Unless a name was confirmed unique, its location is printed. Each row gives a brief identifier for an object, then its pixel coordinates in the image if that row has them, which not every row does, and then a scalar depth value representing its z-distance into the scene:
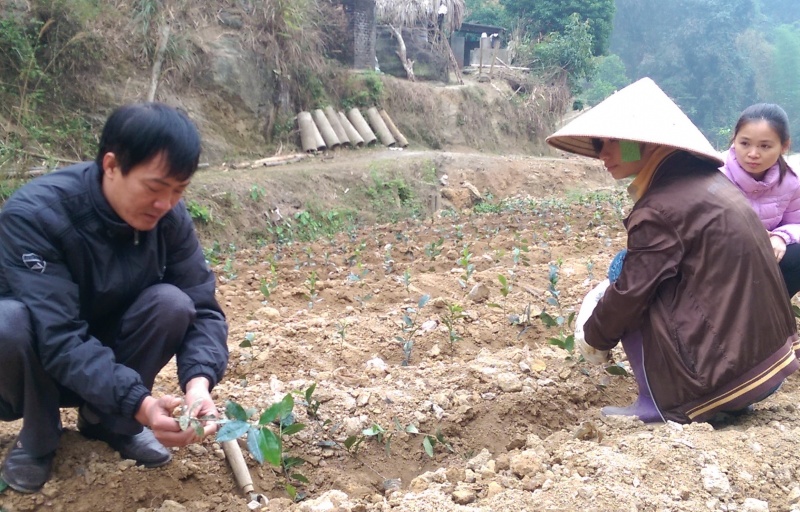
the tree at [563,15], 24.30
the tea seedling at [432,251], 5.81
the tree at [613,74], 40.25
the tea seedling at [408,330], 3.14
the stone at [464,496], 1.88
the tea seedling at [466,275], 4.15
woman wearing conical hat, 2.19
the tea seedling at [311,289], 4.47
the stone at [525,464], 2.01
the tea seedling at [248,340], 3.00
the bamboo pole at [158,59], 10.50
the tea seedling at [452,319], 3.29
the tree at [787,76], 39.59
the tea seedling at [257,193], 9.81
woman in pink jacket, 2.97
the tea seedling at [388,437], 2.36
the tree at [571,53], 21.95
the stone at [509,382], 2.72
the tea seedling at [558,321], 2.83
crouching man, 1.77
